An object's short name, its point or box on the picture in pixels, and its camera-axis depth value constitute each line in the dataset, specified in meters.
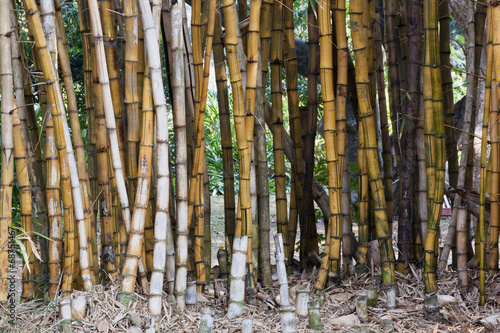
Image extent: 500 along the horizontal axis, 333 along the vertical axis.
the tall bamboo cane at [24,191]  7.73
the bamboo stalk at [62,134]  7.52
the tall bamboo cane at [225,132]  8.24
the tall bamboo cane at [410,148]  8.47
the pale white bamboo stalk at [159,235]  7.59
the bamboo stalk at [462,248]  8.22
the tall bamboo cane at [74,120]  7.80
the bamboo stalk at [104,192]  7.93
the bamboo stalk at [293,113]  8.55
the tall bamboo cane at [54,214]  7.75
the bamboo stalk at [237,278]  7.77
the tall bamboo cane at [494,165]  7.84
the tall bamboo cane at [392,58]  8.69
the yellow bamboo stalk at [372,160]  8.04
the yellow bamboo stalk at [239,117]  7.72
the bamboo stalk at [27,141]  7.81
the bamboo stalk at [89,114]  8.00
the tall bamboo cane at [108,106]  7.53
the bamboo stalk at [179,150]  7.72
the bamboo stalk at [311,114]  8.55
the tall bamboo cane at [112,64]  7.82
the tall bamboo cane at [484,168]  7.86
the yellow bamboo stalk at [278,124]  8.41
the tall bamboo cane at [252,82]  7.73
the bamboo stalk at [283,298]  7.42
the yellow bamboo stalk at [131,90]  7.60
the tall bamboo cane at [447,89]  8.64
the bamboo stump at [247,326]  7.55
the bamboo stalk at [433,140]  8.02
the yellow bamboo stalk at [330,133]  7.96
